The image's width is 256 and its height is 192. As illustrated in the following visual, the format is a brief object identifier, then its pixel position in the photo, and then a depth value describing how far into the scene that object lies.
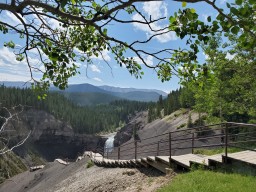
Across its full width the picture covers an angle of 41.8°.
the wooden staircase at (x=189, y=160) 11.92
